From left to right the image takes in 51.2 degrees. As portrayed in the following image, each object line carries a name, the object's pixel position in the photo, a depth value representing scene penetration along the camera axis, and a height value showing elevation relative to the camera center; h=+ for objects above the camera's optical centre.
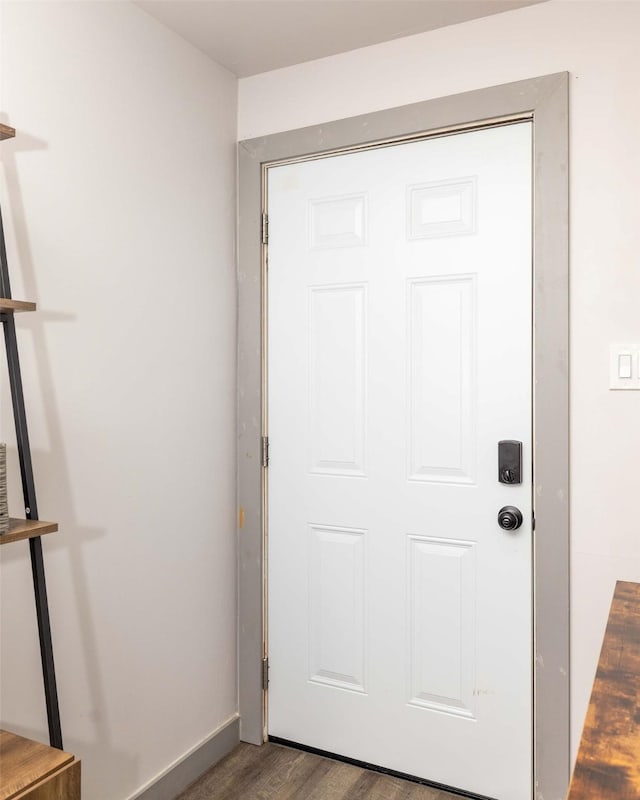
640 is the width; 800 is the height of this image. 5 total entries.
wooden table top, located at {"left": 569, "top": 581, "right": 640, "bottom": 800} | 0.73 -0.45
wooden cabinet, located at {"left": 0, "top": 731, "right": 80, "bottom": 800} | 1.15 -0.70
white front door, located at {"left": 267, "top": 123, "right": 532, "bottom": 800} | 1.99 -0.26
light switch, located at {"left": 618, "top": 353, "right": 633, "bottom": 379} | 1.82 +0.03
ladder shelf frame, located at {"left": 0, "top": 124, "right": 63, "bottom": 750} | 1.44 -0.30
